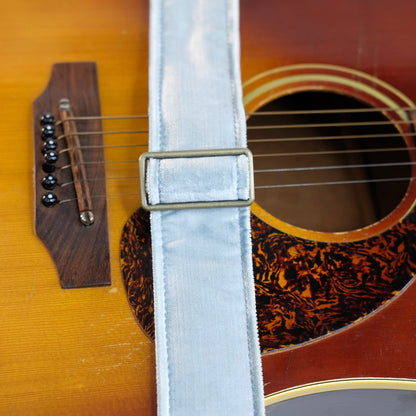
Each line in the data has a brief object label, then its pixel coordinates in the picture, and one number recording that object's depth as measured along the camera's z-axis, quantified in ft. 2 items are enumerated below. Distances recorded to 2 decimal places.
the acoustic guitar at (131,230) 1.59
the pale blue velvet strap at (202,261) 1.49
